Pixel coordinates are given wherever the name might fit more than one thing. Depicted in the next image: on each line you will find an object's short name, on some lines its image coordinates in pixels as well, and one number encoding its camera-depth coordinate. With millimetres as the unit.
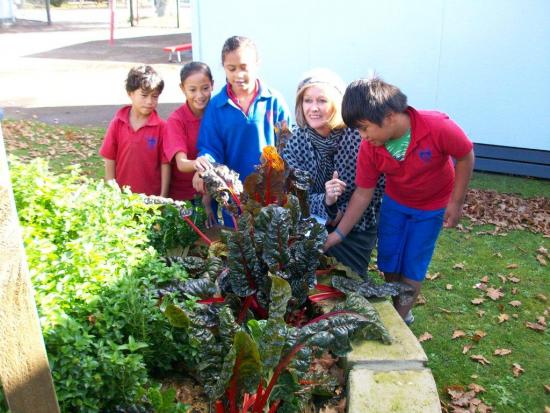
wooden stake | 1500
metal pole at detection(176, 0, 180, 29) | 33234
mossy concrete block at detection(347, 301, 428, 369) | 2457
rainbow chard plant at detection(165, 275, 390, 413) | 2082
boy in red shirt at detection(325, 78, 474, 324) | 3006
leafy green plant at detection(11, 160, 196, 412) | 1935
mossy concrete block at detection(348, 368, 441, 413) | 2240
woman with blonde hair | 3254
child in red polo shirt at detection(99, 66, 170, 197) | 3982
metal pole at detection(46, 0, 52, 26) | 30625
